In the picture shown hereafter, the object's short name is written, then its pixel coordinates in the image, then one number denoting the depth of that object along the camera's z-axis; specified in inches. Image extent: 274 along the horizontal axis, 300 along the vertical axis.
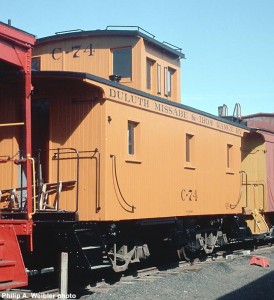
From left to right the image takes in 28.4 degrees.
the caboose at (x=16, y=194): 288.0
